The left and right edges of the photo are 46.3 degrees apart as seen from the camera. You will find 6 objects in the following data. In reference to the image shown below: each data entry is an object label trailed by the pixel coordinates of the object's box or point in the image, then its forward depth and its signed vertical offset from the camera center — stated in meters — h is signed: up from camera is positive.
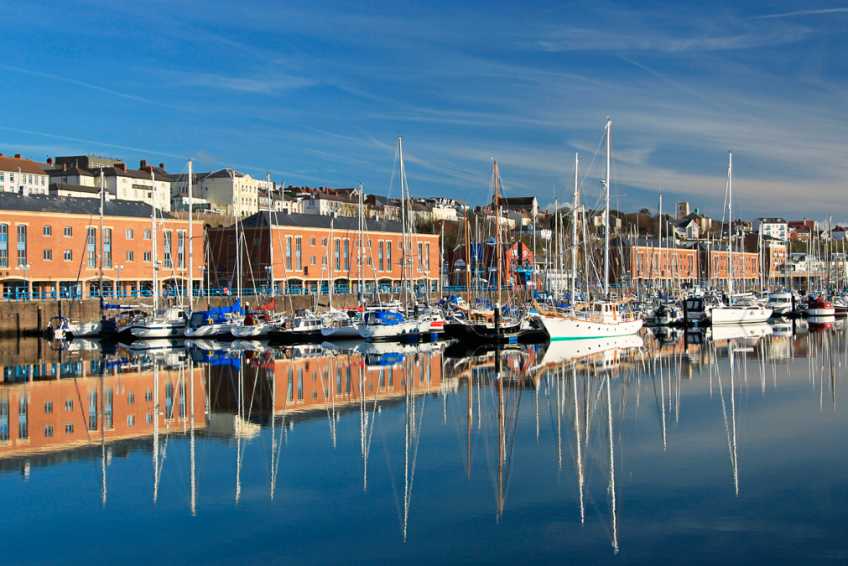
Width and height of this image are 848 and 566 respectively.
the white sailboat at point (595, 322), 52.71 -2.19
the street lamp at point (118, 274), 76.97 +1.21
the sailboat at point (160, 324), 59.41 -2.11
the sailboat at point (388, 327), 57.03 -2.40
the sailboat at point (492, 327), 53.50 -2.37
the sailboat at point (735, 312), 72.00 -2.39
